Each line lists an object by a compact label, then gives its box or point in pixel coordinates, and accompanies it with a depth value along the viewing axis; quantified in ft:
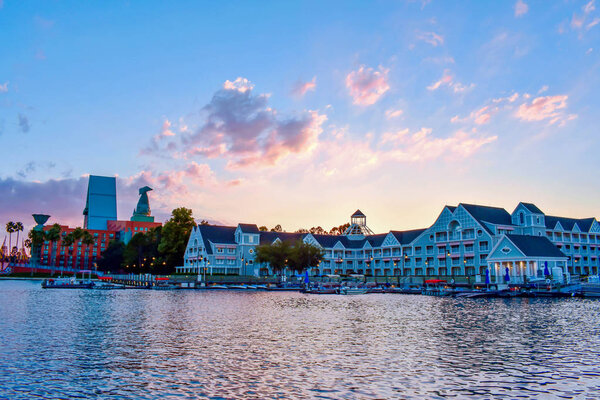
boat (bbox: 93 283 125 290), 316.25
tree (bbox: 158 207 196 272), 434.30
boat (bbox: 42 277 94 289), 317.42
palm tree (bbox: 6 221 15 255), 593.83
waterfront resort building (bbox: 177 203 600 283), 286.66
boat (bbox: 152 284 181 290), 307.46
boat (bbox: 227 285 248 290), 316.40
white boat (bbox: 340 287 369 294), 272.51
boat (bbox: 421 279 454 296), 253.24
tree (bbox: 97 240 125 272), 583.17
